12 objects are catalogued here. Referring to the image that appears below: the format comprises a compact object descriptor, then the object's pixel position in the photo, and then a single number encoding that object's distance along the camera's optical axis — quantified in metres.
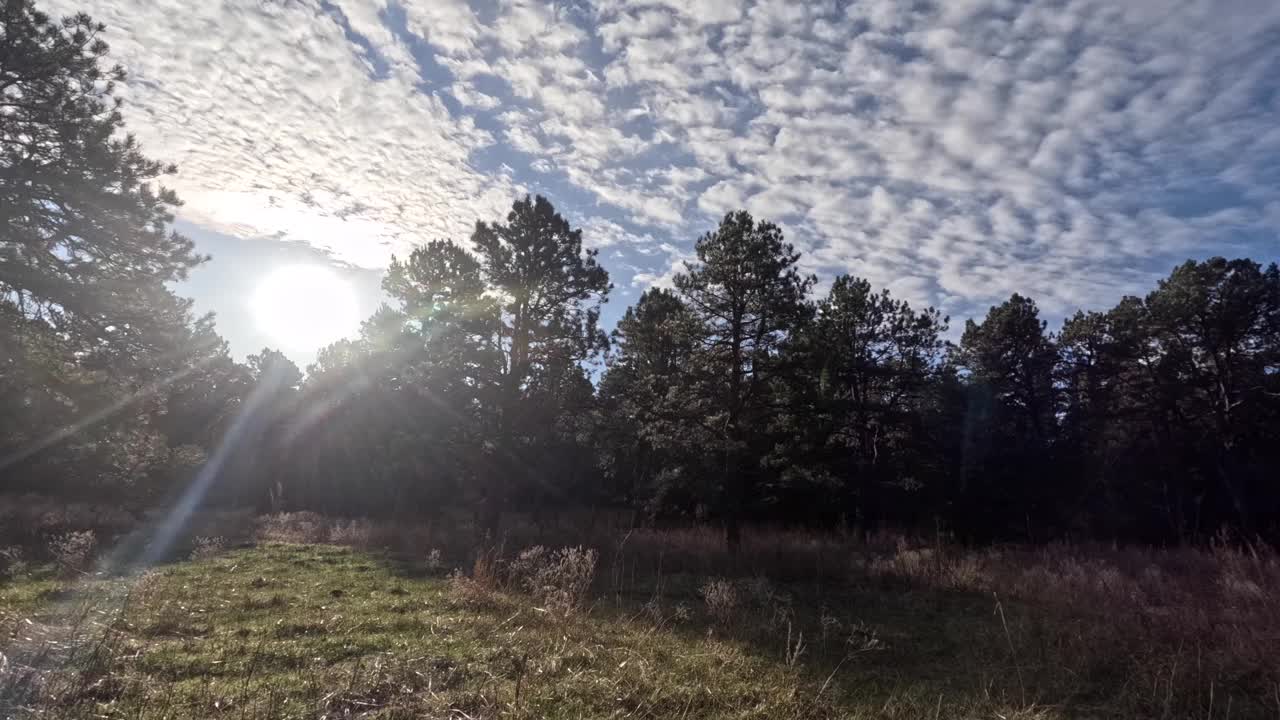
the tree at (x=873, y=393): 27.09
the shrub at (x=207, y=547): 14.43
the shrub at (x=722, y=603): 7.50
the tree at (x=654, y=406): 18.64
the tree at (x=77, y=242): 10.75
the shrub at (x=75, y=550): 11.56
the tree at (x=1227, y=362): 27.09
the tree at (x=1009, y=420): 29.09
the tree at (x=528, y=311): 20.39
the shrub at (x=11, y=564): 10.56
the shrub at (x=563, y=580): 6.61
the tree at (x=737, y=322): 17.72
